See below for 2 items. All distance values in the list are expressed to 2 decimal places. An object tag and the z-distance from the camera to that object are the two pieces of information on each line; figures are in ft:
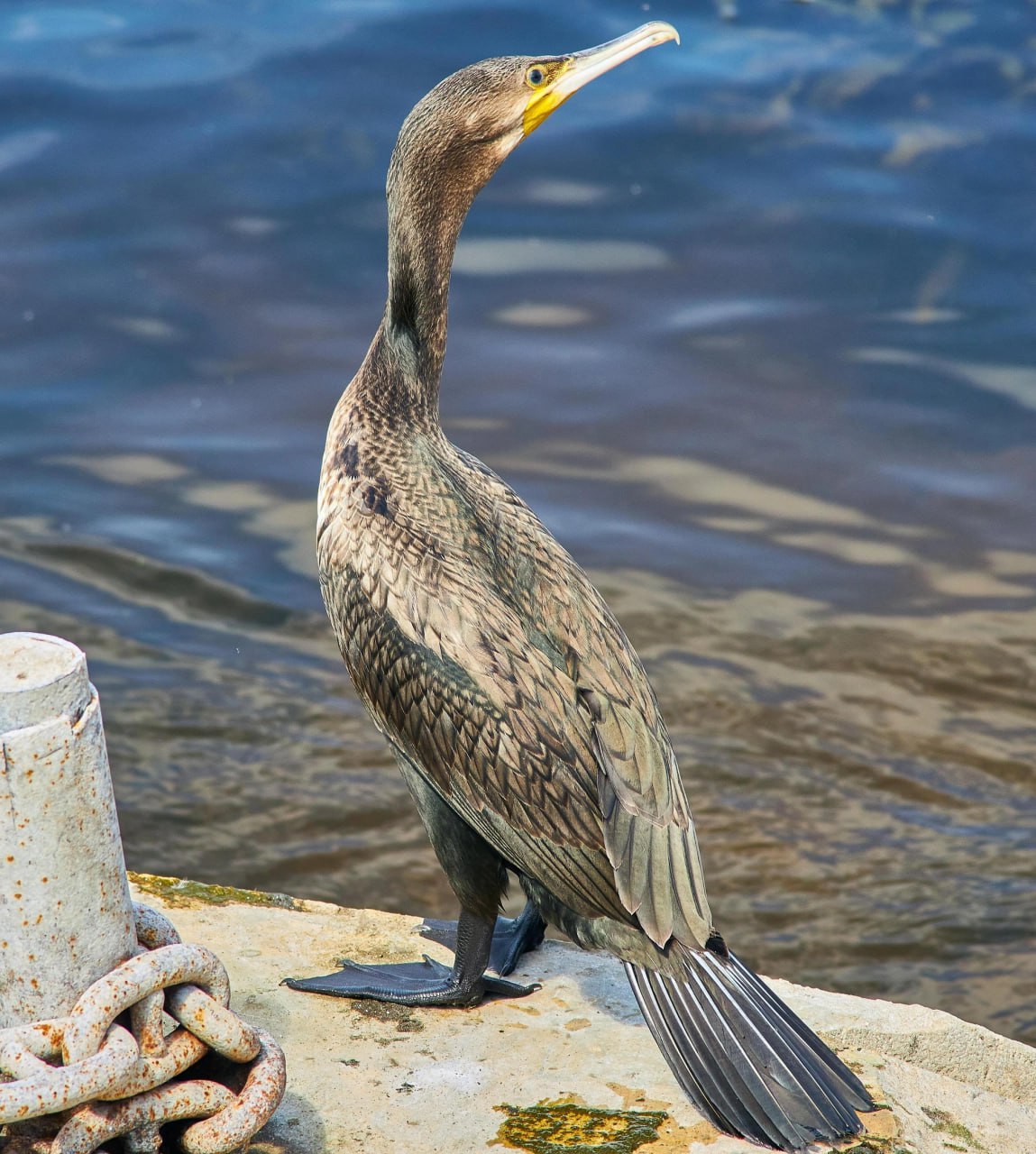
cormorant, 21.33
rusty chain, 16.07
